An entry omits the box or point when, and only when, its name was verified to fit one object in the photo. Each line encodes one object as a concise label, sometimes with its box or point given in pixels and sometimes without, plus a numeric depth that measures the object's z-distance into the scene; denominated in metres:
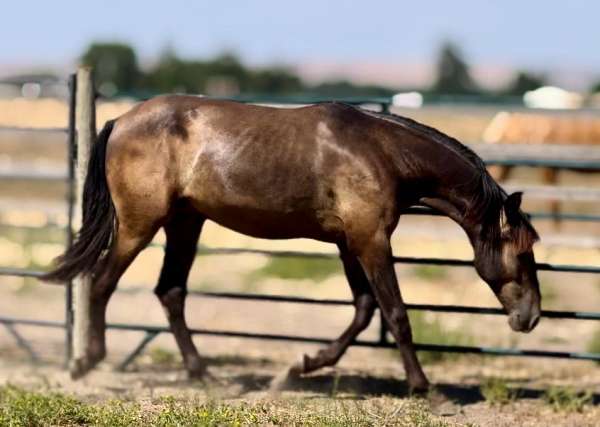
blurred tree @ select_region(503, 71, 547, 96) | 58.96
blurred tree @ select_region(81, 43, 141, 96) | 62.75
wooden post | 6.70
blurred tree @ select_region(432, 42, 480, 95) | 70.31
